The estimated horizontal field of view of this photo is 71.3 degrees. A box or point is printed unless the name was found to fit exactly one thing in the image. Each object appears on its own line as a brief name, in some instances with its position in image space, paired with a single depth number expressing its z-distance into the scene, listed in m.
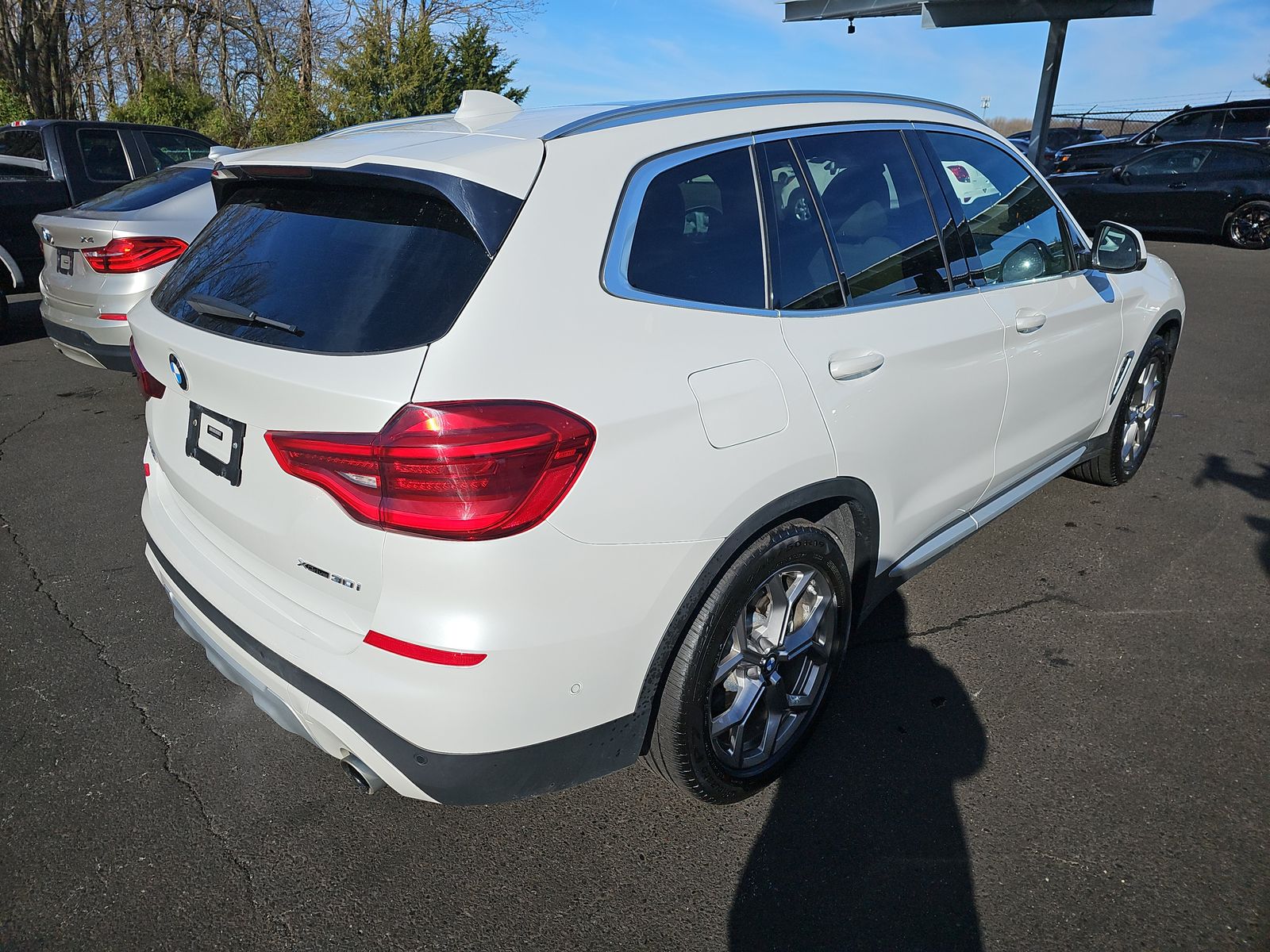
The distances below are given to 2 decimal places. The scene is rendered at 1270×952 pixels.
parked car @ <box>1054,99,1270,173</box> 17.95
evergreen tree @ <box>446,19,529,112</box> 16.33
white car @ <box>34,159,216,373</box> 5.51
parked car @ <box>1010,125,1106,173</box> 27.25
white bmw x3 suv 1.77
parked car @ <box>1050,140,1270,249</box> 13.27
